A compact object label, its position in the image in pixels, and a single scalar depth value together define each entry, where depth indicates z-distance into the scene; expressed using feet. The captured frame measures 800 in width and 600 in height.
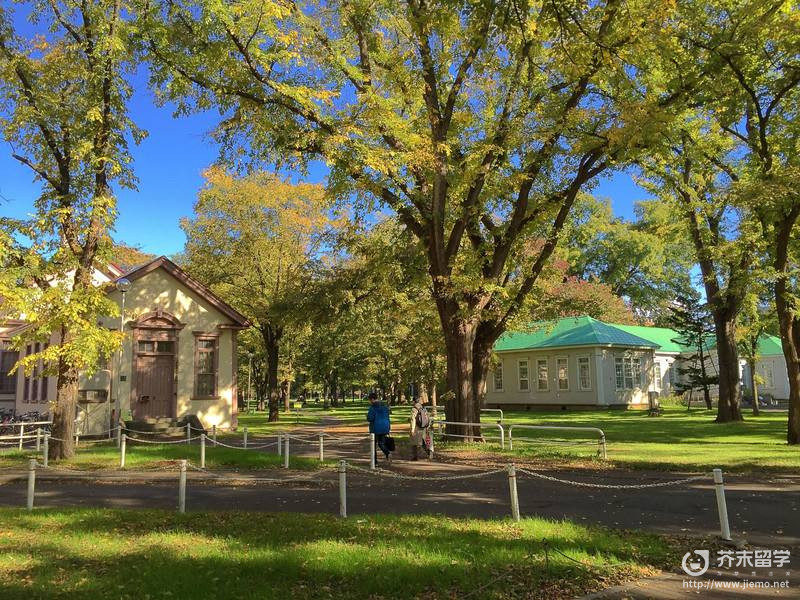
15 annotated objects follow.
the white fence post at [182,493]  29.01
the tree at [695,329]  120.47
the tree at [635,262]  201.26
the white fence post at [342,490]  27.81
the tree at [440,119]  46.32
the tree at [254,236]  98.12
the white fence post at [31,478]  30.48
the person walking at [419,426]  49.42
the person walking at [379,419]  48.67
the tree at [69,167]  45.96
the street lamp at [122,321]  61.63
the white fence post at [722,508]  23.54
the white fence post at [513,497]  26.18
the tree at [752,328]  98.27
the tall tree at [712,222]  70.03
